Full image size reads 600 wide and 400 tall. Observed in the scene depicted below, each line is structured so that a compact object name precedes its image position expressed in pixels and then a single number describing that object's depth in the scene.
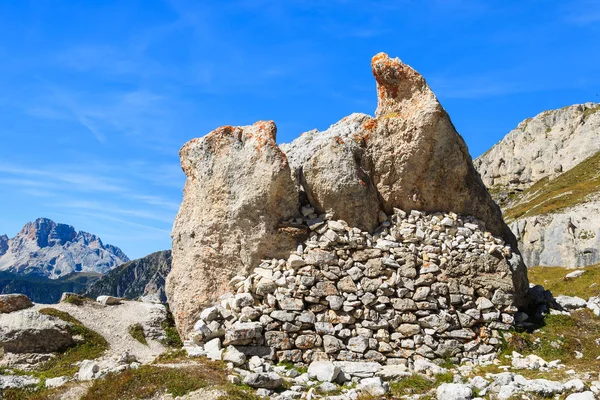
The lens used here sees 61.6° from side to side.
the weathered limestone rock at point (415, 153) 18.78
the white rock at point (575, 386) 10.65
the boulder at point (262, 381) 11.93
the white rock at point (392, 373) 13.34
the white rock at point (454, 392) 11.00
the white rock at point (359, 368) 13.76
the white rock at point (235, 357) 13.75
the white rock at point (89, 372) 13.18
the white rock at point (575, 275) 33.91
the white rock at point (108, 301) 25.78
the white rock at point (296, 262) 16.41
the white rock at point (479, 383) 11.66
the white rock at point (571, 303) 20.41
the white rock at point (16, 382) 13.70
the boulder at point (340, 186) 17.69
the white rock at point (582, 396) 9.82
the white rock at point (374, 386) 11.76
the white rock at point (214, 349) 14.12
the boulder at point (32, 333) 19.48
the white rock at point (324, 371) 13.05
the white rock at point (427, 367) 14.42
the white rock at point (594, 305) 19.34
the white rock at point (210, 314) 15.45
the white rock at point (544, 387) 10.62
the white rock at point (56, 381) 13.64
